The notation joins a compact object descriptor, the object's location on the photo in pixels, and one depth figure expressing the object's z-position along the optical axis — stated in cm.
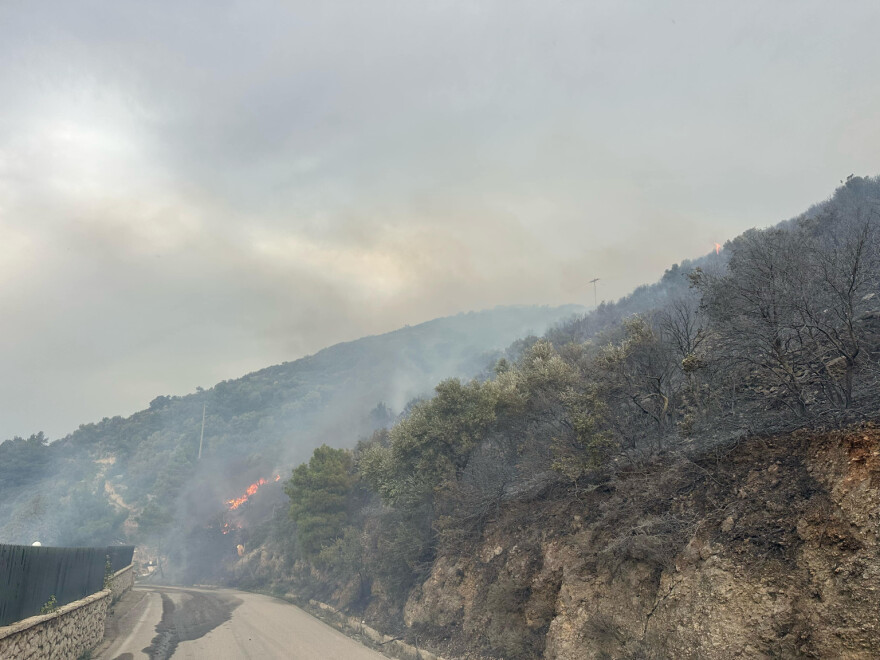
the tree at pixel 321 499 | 3966
